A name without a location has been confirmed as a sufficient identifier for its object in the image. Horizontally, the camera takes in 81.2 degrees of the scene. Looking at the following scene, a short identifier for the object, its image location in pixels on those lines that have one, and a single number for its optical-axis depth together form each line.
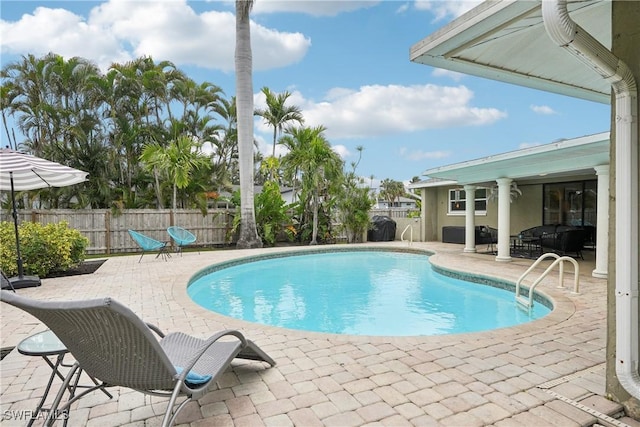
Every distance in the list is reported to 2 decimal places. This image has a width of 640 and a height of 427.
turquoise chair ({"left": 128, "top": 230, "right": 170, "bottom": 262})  11.51
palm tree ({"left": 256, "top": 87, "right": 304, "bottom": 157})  21.58
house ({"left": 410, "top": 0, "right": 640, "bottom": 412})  2.54
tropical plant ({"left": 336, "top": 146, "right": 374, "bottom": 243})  16.53
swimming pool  6.43
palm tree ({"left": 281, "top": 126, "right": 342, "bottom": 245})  15.42
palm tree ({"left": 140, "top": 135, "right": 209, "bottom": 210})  14.34
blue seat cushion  2.53
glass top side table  2.63
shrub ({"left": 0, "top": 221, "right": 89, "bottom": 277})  8.12
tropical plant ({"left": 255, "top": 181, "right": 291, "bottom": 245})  16.03
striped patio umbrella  6.76
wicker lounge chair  2.05
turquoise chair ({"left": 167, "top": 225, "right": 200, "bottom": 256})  12.62
